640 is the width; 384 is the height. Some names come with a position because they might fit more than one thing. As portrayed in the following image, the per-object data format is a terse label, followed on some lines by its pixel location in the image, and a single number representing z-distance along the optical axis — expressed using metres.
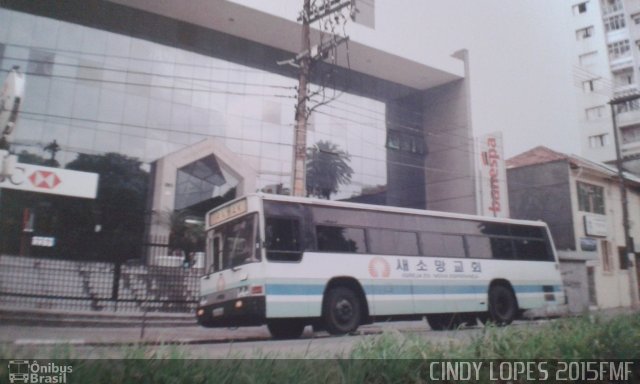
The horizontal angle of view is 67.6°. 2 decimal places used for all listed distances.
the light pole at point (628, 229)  21.02
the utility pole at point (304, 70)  13.59
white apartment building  43.28
